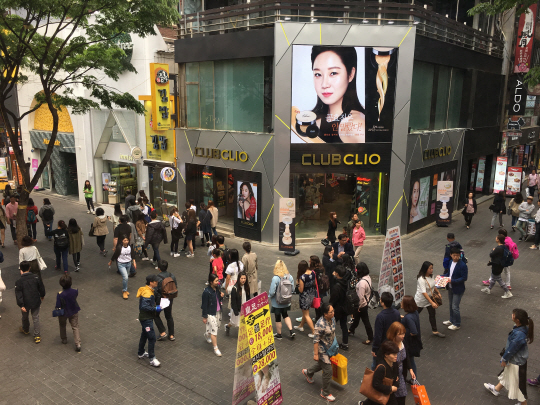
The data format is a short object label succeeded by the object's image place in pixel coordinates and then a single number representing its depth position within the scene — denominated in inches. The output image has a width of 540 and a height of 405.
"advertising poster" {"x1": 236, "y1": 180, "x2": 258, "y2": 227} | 652.7
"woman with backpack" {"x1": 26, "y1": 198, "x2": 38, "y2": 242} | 625.9
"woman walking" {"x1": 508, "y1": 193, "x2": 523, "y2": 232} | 661.9
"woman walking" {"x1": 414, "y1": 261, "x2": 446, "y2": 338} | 340.5
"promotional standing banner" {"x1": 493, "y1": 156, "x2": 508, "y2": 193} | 872.3
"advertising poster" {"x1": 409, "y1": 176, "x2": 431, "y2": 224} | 700.0
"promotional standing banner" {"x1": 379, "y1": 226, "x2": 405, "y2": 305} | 401.7
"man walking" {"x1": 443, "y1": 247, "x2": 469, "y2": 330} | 366.0
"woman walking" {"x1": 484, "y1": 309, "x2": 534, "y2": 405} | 265.7
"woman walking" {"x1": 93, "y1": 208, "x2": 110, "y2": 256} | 550.3
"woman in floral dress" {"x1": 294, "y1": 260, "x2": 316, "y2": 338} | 344.2
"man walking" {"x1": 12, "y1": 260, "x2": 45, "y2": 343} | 346.6
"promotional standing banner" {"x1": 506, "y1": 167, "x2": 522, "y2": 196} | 876.6
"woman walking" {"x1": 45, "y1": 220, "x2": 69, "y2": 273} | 491.5
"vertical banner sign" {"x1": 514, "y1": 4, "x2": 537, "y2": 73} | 918.4
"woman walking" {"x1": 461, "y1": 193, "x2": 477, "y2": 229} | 729.8
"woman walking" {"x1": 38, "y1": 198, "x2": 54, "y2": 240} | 631.2
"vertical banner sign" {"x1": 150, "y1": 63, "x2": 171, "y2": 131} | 713.6
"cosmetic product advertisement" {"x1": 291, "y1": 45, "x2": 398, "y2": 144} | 607.2
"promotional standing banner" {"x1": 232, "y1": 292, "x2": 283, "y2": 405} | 256.7
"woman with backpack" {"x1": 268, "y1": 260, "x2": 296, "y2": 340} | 346.3
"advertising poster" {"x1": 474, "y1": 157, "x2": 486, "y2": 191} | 996.8
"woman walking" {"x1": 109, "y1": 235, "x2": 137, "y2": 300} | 442.6
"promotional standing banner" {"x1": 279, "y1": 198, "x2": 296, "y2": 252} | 580.7
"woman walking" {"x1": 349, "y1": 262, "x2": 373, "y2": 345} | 335.6
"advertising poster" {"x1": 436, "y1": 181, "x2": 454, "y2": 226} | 711.7
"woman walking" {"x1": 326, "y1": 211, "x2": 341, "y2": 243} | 567.5
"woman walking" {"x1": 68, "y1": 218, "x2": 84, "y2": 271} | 506.6
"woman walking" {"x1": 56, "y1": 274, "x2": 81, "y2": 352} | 332.5
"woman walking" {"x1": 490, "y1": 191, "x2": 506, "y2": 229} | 712.4
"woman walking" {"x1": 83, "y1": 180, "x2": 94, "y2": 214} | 813.2
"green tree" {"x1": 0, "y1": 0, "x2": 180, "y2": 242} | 483.5
